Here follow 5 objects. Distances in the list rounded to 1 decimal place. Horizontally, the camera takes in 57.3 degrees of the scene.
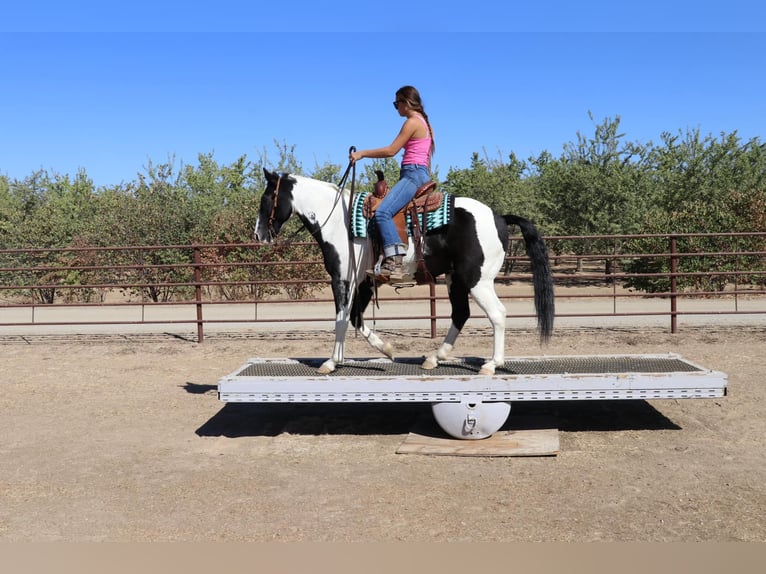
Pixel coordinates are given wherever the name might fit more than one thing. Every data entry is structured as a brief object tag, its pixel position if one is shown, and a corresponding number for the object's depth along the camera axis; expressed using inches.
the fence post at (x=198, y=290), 436.1
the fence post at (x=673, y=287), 425.7
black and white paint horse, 234.8
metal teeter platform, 221.8
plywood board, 213.0
